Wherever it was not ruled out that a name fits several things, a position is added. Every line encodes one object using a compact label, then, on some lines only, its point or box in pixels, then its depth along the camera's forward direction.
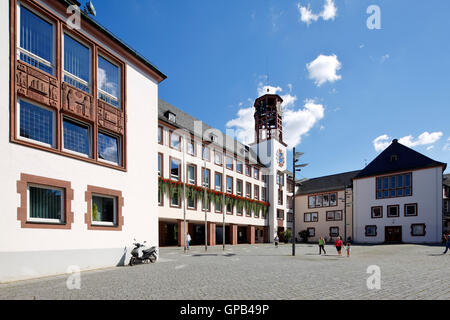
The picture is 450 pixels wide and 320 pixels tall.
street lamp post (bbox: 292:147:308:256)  22.10
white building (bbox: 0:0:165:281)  10.55
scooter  14.83
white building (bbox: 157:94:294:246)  30.94
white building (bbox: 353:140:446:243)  40.47
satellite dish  14.51
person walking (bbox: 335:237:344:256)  22.34
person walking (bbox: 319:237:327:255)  24.58
